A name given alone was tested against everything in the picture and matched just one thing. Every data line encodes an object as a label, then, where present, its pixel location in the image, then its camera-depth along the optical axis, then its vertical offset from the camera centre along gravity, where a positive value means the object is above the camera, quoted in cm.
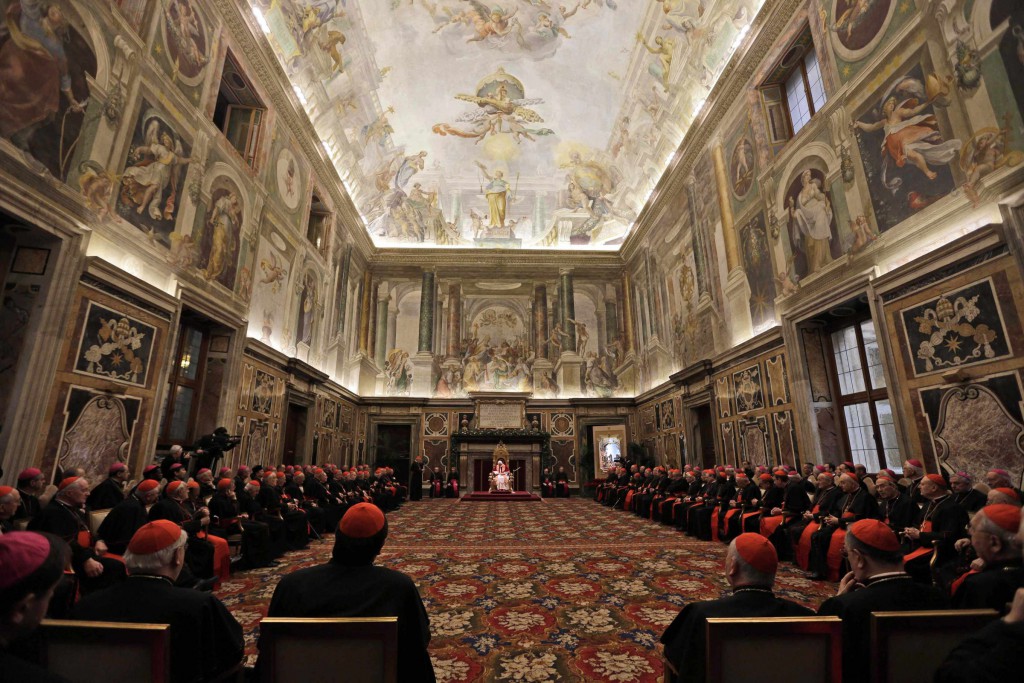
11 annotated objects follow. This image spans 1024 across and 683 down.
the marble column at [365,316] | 1964 +608
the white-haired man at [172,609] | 205 -59
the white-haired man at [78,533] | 398 -57
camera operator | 790 +33
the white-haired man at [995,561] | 259 -54
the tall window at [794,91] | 975 +781
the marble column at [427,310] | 2053 +656
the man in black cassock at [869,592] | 215 -57
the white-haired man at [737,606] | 200 -59
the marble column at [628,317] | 2038 +624
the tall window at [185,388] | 880 +147
